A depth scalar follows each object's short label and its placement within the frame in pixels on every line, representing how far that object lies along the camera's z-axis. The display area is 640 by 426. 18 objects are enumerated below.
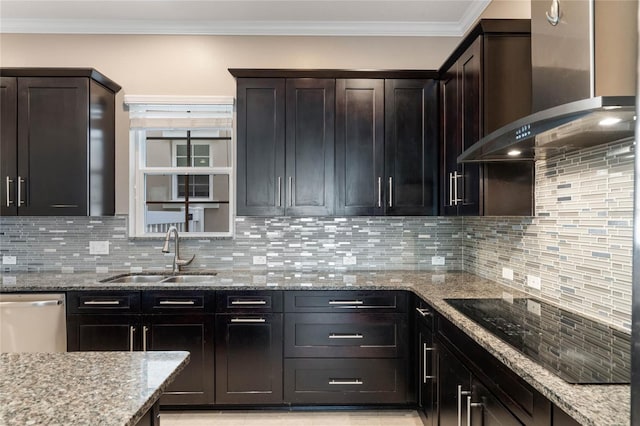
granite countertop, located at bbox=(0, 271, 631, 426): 1.28
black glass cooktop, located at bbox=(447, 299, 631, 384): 1.14
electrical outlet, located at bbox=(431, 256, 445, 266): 3.24
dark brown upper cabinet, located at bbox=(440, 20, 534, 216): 2.12
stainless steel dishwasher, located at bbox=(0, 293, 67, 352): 2.49
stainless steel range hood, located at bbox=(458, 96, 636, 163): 1.07
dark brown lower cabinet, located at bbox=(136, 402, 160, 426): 1.09
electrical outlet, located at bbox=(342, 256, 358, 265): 3.23
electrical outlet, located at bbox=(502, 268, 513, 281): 2.50
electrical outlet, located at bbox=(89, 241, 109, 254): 3.19
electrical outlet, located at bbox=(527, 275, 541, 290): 2.21
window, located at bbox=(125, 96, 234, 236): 3.27
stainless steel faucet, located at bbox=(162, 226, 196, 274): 3.06
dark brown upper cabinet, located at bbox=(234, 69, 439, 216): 2.92
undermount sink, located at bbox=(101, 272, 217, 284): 2.99
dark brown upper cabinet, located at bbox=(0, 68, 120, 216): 2.79
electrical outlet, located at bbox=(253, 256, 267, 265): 3.22
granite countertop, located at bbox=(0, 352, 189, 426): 0.88
